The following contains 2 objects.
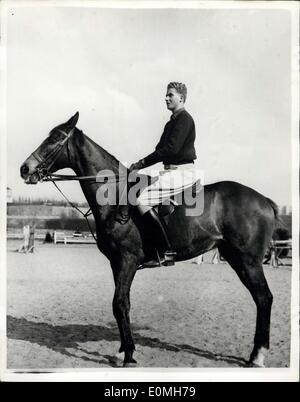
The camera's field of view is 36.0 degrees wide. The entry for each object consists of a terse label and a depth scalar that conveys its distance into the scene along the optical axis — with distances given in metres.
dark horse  6.42
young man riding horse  6.45
